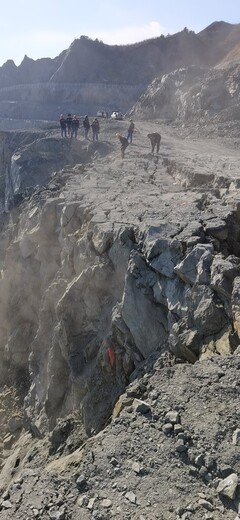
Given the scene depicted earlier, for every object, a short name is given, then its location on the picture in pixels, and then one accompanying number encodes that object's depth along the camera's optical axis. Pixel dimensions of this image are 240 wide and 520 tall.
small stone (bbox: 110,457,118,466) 6.37
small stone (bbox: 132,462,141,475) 6.13
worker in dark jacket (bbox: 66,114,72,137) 28.55
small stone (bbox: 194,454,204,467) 5.91
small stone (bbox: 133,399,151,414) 6.95
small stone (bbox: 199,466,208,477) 5.78
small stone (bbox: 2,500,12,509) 6.49
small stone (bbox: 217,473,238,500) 5.45
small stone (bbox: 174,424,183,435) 6.37
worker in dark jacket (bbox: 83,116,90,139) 27.75
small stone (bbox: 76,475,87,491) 6.24
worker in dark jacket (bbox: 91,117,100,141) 26.44
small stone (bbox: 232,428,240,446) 5.95
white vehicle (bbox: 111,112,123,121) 39.37
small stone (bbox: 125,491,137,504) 5.80
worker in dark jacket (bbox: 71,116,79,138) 27.89
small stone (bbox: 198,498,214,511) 5.40
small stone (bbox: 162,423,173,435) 6.45
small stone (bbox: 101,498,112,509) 5.83
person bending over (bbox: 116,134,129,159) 21.62
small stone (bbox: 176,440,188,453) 6.14
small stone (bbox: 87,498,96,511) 5.90
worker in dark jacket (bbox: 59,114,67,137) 28.05
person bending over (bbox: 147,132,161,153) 21.62
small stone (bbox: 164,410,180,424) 6.53
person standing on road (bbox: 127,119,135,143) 24.69
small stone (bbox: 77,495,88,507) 5.99
